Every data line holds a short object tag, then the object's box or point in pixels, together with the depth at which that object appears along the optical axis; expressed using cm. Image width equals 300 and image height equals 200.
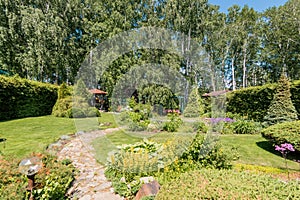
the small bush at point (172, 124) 717
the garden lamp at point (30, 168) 222
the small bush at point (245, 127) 720
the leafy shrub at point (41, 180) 227
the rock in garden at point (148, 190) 231
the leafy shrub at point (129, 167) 268
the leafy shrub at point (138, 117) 741
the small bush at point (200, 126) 599
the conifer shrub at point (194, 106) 730
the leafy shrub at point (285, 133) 401
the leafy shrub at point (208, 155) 297
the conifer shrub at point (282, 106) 673
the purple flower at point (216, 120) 593
